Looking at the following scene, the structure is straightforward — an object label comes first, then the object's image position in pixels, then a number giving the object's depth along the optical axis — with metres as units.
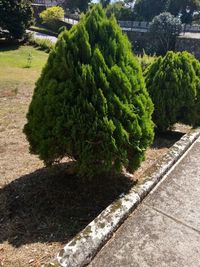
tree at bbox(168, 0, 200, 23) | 26.41
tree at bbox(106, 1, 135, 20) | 28.40
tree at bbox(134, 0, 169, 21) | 26.67
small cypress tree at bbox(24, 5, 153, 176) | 2.27
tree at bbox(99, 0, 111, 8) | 34.98
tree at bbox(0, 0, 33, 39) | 15.33
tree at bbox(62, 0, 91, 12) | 32.45
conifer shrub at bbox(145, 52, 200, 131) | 4.11
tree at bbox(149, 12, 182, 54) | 20.23
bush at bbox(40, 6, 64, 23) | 24.95
